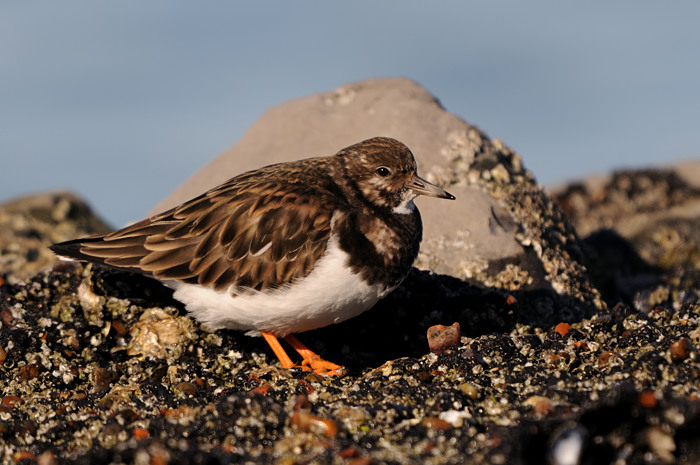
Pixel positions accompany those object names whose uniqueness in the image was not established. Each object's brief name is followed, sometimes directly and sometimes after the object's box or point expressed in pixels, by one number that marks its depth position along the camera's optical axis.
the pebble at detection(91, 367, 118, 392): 11.52
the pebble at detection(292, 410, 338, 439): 8.98
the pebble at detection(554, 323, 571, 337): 11.95
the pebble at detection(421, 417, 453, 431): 8.98
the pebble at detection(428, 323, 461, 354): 11.62
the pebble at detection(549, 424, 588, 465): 7.52
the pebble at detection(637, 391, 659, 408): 8.09
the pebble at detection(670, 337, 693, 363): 9.77
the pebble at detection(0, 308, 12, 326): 12.76
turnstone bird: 11.31
